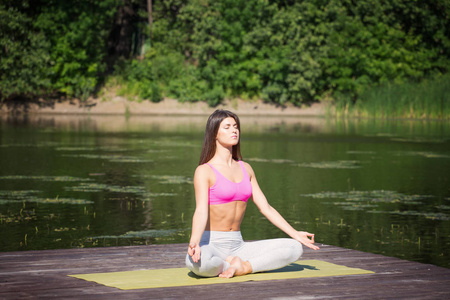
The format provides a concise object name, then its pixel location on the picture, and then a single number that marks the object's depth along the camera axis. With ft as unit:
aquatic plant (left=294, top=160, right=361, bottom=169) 61.93
